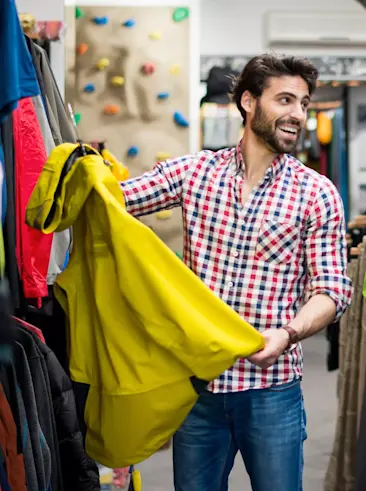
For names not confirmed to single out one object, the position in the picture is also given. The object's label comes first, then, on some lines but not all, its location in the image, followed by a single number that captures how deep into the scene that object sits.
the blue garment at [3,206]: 1.84
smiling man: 2.30
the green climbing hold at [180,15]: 5.86
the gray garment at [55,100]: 3.18
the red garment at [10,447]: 1.99
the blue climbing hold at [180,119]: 5.81
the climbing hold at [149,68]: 5.88
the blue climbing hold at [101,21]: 5.96
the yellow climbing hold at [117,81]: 5.90
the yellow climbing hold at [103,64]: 5.92
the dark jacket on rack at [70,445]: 2.51
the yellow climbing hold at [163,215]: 5.75
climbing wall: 5.86
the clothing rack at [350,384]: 3.83
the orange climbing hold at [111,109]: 5.88
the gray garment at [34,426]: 2.19
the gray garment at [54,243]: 2.99
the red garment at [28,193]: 2.56
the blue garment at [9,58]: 1.71
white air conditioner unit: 8.66
